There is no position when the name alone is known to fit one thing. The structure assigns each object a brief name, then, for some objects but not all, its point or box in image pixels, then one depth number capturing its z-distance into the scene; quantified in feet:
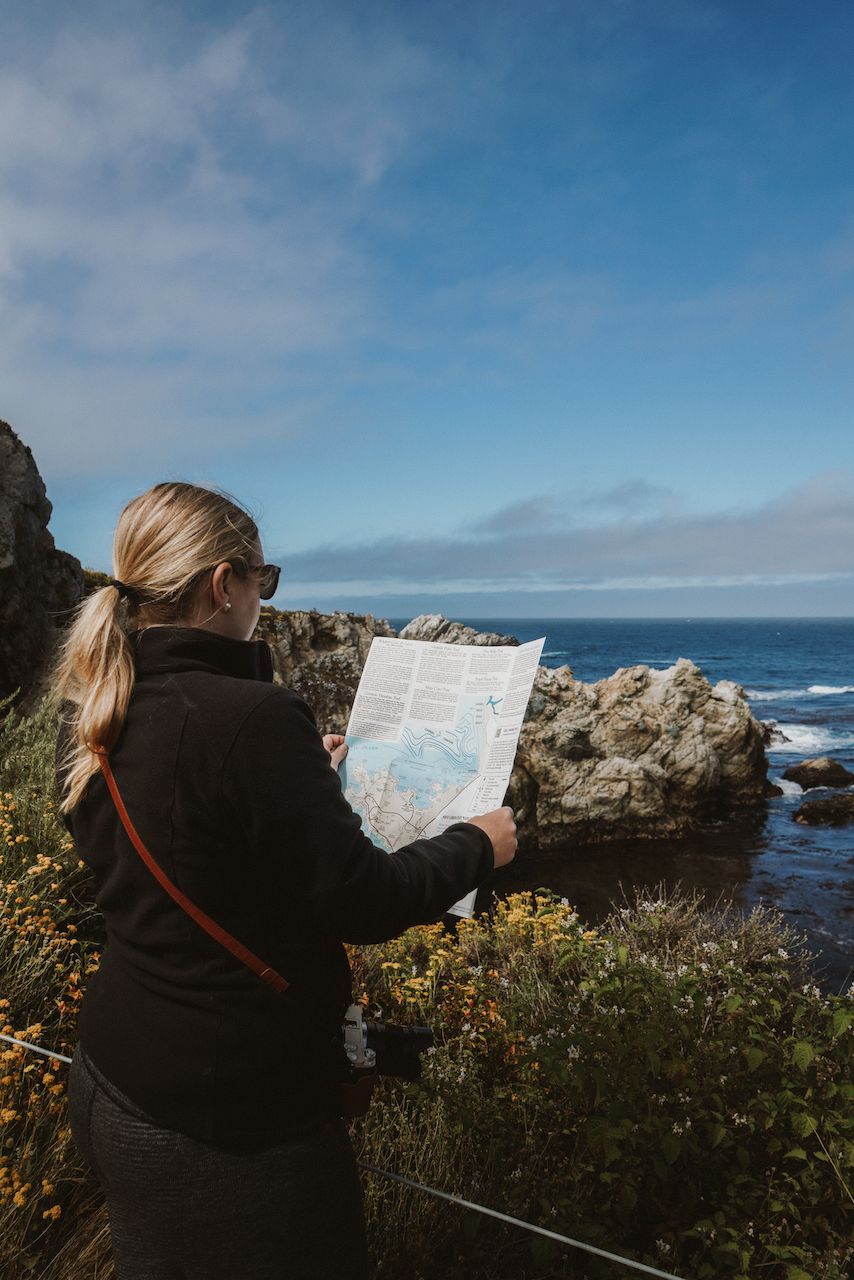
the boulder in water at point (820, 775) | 61.16
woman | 4.31
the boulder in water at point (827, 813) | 49.88
